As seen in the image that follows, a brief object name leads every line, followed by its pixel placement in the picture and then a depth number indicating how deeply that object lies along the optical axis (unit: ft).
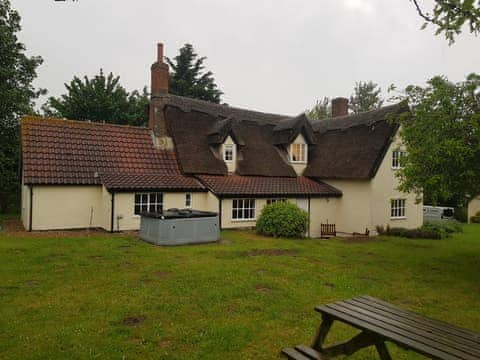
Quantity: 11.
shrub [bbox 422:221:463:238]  70.57
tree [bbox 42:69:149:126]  111.86
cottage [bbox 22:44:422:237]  59.31
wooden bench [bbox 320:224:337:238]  71.00
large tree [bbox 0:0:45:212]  84.84
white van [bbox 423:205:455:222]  114.37
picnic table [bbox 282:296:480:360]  11.89
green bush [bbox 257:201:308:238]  57.93
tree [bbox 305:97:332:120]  204.95
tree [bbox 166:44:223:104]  150.92
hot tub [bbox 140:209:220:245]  46.73
